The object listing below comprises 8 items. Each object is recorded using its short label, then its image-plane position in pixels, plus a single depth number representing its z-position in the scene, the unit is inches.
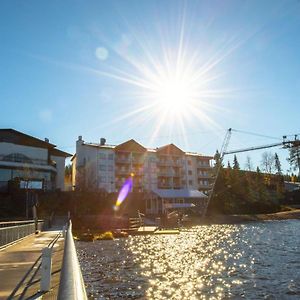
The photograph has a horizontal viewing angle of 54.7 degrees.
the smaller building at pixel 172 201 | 2558.5
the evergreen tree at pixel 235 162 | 4453.4
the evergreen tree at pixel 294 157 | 3799.2
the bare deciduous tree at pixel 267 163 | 4248.5
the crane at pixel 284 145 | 3492.8
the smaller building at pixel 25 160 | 1966.3
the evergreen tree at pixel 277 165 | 4668.9
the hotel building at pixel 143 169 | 2613.0
